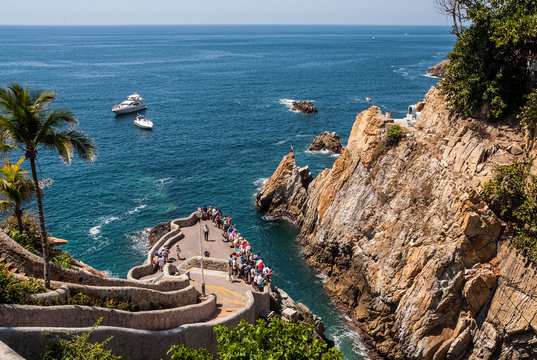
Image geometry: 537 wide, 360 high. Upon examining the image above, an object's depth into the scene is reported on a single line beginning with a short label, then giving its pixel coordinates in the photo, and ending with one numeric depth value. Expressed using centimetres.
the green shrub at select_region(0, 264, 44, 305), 1564
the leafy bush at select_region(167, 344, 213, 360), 1619
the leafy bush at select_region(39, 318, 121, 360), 1490
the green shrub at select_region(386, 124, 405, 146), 3909
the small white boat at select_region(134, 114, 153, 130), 8719
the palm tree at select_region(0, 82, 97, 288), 1616
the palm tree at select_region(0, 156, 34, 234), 2178
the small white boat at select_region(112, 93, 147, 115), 9767
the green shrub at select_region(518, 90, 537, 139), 2825
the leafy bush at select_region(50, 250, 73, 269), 2199
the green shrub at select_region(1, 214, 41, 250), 2319
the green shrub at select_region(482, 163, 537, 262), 2666
